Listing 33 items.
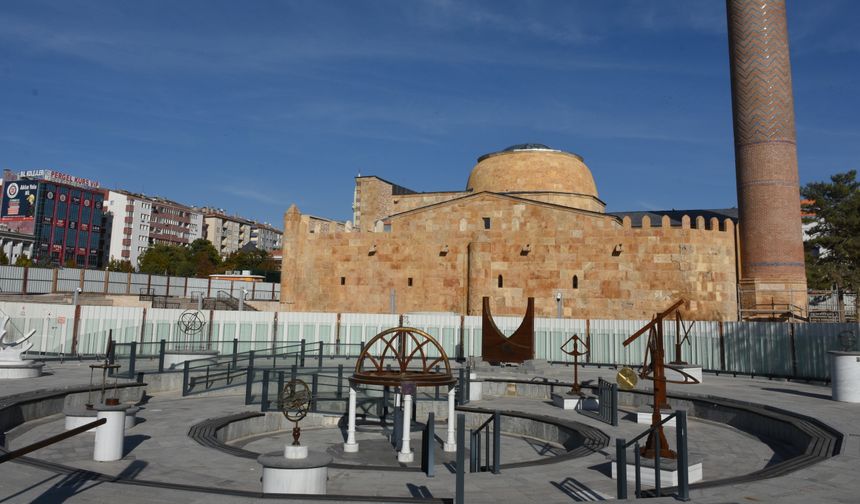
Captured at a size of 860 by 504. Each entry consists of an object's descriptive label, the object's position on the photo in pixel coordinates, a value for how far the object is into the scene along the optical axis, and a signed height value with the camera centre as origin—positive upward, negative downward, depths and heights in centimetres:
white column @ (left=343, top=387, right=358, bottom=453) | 1249 -241
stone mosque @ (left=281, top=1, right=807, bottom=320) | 3284 +485
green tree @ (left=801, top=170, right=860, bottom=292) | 4792 +862
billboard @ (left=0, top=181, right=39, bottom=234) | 9588 +1666
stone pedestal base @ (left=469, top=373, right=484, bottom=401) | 1908 -209
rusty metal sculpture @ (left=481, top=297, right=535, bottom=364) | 2495 -78
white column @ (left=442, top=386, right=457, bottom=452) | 1273 -233
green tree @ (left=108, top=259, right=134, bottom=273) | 9162 +703
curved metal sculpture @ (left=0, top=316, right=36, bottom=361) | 1919 -129
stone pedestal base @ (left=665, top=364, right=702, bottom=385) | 2088 -156
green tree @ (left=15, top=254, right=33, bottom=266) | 7744 +633
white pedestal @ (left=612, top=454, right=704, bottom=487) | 900 -221
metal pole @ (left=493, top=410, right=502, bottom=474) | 998 -200
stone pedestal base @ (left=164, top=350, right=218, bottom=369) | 2153 -146
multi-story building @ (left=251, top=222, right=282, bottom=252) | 13825 +1877
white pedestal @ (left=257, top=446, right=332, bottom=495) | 795 -206
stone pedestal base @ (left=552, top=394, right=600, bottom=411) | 1691 -214
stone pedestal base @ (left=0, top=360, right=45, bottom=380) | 1883 -186
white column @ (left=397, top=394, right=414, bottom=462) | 1182 -248
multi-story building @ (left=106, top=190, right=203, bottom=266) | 10669 +1651
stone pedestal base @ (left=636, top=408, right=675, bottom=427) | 1502 -218
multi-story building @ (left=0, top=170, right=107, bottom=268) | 9669 +1546
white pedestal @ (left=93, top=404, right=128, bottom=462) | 983 -202
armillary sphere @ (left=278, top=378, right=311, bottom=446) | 937 -142
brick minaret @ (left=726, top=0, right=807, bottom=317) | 3256 +918
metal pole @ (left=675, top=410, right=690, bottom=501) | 705 -154
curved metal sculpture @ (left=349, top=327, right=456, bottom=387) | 1192 -109
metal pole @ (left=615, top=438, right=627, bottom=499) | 796 -188
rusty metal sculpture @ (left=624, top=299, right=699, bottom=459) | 948 -80
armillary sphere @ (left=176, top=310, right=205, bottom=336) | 2791 -29
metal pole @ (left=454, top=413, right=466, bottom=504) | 723 -186
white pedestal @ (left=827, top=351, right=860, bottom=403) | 1658 -120
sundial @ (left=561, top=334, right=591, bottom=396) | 1794 -186
